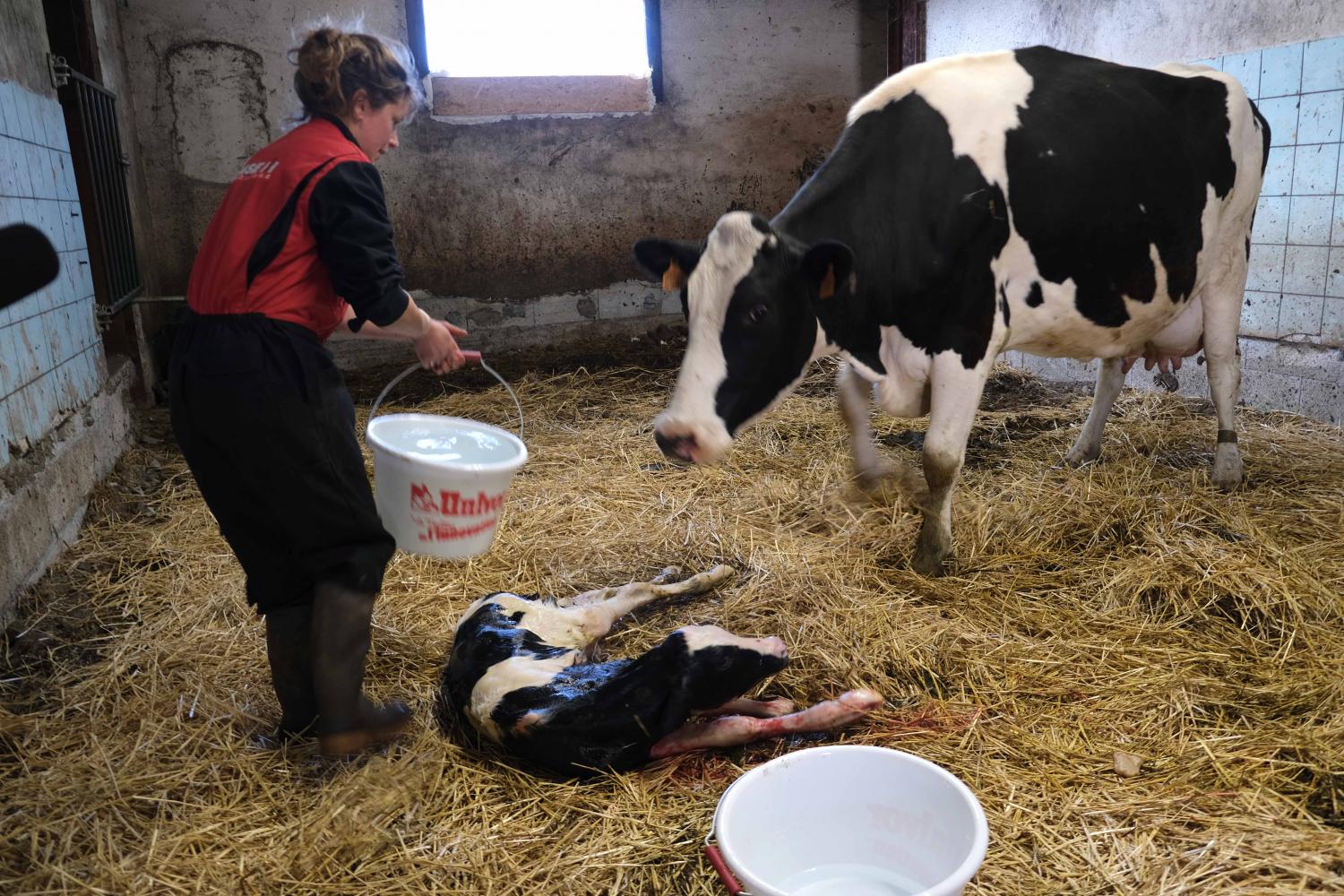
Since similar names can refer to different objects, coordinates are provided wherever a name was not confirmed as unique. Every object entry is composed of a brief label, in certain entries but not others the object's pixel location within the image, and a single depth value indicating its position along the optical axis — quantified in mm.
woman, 1844
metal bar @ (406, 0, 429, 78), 6512
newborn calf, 2088
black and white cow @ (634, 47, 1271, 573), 2609
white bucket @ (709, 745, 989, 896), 1624
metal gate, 4586
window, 6652
